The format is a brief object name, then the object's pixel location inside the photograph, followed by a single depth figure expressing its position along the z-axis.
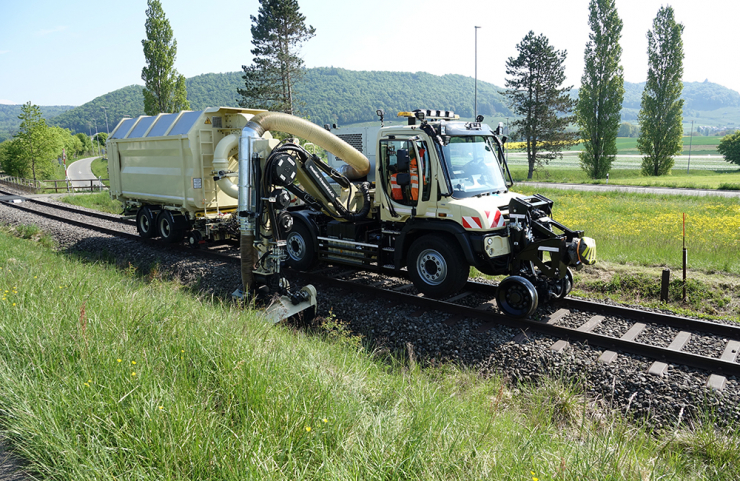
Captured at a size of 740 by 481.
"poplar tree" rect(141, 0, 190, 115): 40.56
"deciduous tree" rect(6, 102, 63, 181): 41.84
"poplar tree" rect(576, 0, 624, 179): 41.97
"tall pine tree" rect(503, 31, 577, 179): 43.72
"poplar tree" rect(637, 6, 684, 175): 43.75
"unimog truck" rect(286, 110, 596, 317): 7.76
